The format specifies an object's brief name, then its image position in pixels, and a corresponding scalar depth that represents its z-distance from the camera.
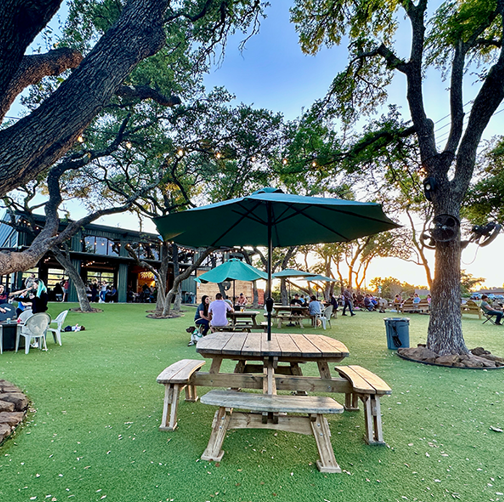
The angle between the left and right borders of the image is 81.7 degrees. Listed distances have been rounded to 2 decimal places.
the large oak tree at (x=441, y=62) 5.99
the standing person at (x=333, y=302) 16.73
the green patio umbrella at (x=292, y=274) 12.50
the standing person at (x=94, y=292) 23.92
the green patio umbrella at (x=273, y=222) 3.10
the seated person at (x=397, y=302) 20.52
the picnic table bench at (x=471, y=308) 15.85
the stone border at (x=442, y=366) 5.43
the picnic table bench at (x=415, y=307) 19.00
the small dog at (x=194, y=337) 7.62
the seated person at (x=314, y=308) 11.59
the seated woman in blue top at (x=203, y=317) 7.77
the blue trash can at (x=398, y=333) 7.16
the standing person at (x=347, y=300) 17.72
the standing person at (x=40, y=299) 6.77
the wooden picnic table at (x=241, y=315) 9.36
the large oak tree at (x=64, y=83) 2.30
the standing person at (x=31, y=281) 7.69
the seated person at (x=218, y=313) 7.22
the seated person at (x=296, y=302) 14.95
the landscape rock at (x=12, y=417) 2.92
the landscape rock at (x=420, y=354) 5.89
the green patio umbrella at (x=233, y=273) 8.27
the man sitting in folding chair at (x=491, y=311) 12.94
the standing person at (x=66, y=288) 22.22
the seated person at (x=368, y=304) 22.56
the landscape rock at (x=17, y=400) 3.34
